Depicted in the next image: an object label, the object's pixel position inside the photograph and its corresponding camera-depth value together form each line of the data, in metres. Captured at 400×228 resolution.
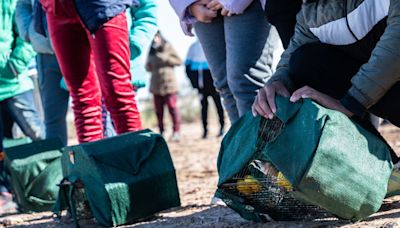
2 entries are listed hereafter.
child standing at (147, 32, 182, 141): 11.63
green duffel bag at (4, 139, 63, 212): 3.91
